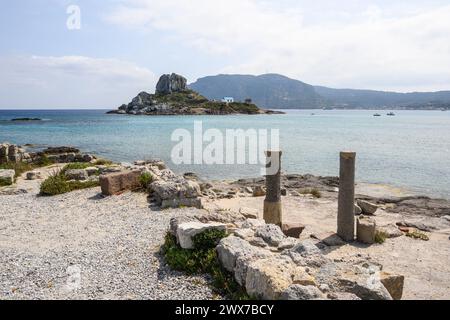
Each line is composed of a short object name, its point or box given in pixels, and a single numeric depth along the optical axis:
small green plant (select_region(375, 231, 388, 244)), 13.96
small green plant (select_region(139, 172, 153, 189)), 16.59
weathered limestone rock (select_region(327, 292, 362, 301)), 6.52
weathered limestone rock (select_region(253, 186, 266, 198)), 21.31
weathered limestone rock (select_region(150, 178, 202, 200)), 14.57
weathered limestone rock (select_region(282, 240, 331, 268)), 7.93
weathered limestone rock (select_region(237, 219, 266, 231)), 10.40
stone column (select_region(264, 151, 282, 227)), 14.49
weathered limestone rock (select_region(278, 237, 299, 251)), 9.05
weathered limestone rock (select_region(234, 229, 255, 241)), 9.35
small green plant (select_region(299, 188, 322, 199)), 22.65
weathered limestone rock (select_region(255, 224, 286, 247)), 9.34
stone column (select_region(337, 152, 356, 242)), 13.88
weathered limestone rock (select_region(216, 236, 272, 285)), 7.69
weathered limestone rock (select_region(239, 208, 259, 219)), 14.48
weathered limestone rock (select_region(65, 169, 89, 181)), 19.09
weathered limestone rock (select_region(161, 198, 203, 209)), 14.38
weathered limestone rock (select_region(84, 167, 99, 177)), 20.27
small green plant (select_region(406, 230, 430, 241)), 14.69
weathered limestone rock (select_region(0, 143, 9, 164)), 27.98
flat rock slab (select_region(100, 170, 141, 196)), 16.05
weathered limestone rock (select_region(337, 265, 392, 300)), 6.93
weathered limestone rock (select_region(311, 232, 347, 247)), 13.70
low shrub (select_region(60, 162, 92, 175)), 20.36
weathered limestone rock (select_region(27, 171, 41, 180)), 21.64
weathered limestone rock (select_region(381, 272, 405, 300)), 8.44
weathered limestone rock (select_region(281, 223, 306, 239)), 14.19
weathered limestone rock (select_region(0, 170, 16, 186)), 19.07
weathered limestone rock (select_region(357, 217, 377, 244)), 13.81
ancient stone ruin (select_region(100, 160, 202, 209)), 14.61
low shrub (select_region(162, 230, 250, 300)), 7.75
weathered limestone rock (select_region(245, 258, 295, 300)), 6.74
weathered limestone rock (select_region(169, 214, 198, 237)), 10.20
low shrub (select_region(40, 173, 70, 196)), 16.94
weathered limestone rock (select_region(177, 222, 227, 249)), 9.29
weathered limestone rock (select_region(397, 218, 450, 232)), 16.56
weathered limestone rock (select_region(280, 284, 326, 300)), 6.38
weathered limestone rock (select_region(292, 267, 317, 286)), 6.87
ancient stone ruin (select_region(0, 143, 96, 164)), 28.22
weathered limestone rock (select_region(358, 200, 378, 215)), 18.47
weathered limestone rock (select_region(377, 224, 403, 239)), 14.71
